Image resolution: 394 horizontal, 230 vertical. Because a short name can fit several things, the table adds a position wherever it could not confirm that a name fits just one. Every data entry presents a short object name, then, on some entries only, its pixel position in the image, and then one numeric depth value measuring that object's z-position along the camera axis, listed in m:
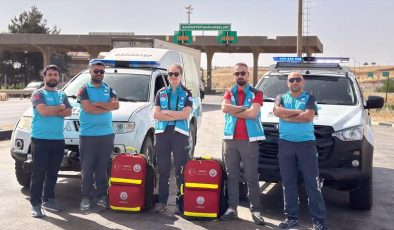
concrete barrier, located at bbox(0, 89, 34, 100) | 37.91
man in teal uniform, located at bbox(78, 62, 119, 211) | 6.50
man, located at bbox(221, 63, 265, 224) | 6.06
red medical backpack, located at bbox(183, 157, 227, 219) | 6.20
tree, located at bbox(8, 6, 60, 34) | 63.91
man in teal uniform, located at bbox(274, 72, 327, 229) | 5.71
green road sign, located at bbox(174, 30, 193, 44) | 43.47
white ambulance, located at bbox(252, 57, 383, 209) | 6.22
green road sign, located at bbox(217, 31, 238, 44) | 43.03
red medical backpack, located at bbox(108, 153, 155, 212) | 6.40
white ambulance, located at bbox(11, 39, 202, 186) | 7.12
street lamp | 62.94
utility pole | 23.12
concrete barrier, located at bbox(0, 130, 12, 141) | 13.43
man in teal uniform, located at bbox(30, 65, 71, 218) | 6.21
